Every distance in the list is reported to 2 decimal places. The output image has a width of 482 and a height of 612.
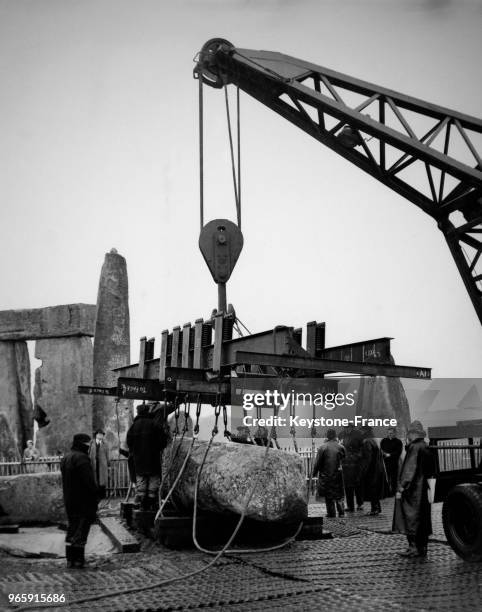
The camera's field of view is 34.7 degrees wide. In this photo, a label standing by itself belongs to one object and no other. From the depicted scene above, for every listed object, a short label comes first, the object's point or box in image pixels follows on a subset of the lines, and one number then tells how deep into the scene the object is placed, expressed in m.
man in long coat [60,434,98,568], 8.70
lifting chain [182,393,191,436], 10.30
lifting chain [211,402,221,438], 9.28
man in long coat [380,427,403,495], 14.41
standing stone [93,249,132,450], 21.58
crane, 11.56
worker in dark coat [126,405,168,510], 10.93
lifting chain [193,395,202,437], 9.91
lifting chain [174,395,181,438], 10.63
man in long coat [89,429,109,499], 15.89
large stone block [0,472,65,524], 12.55
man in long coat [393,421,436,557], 8.77
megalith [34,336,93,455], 20.80
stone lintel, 21.52
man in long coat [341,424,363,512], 14.08
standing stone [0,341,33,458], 22.41
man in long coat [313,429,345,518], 12.89
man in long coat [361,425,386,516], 13.62
